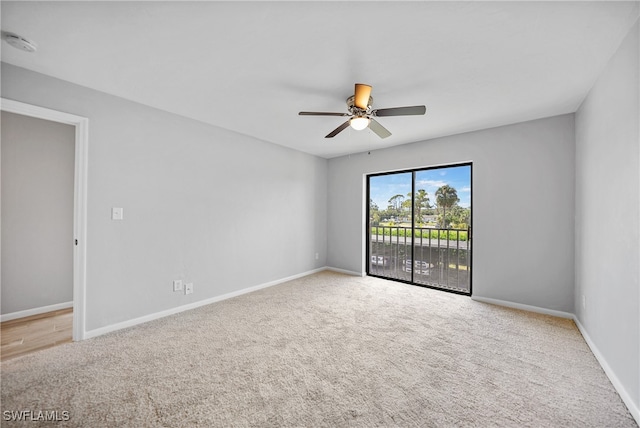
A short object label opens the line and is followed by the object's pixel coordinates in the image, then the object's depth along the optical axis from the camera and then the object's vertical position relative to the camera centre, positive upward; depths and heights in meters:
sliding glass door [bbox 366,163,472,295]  3.95 -0.22
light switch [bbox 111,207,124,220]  2.55 -0.01
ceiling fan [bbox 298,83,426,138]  2.08 +0.95
